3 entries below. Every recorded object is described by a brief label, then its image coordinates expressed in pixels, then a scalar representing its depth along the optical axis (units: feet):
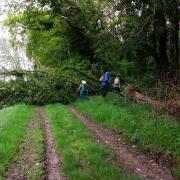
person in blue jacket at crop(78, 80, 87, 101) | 48.45
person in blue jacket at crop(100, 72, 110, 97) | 46.55
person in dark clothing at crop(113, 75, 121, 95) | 46.55
